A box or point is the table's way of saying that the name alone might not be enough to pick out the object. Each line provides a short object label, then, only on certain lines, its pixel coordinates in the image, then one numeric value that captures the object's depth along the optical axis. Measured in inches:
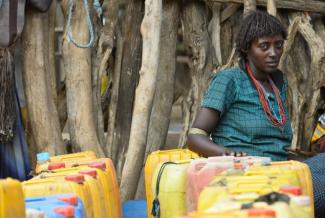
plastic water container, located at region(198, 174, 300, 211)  134.2
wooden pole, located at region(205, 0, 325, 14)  313.7
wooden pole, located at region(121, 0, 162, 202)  268.5
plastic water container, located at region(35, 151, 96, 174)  224.7
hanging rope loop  266.5
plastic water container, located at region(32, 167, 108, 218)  176.9
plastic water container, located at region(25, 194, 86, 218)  142.5
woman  220.9
